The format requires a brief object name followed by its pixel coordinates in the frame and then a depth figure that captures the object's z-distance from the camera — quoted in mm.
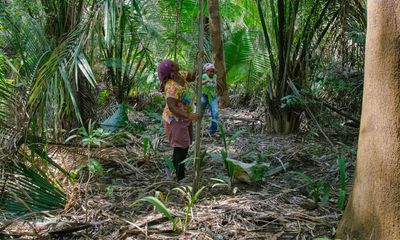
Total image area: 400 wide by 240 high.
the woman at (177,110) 4148
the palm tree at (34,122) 3525
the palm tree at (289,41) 6211
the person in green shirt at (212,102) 6125
